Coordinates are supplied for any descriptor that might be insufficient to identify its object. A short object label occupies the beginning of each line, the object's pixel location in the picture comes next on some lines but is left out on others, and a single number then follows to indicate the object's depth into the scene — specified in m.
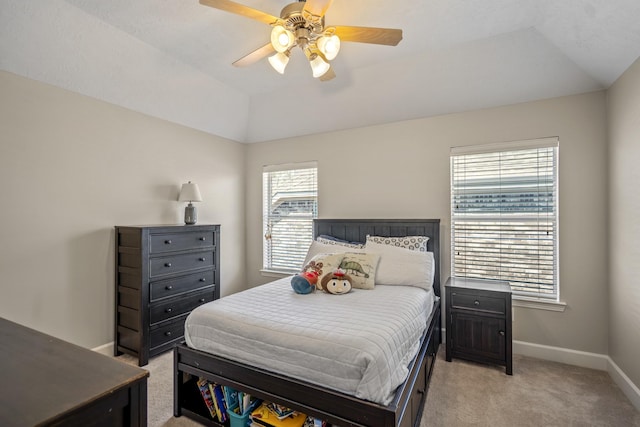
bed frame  1.46
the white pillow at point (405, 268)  2.75
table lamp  3.40
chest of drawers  2.76
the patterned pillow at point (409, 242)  3.12
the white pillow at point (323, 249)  3.13
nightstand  2.60
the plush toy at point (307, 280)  2.49
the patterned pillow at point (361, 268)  2.65
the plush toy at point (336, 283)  2.49
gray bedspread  1.51
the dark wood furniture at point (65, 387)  0.74
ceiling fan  1.71
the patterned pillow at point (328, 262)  2.65
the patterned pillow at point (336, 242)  3.32
